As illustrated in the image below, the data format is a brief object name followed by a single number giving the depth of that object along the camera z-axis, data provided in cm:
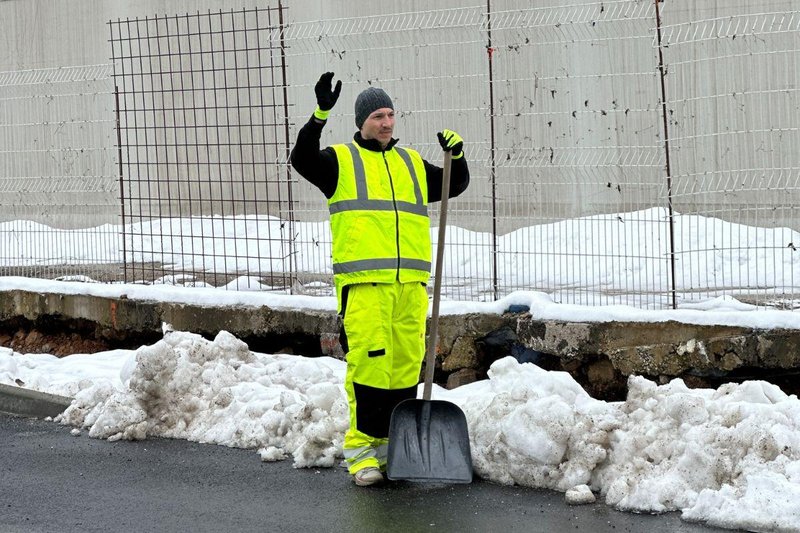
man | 1271
